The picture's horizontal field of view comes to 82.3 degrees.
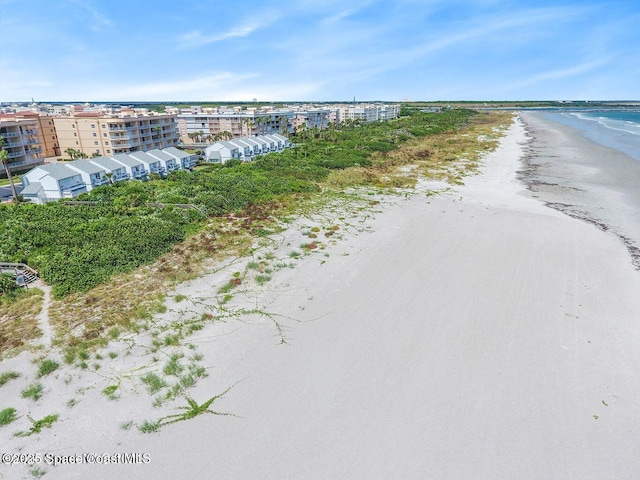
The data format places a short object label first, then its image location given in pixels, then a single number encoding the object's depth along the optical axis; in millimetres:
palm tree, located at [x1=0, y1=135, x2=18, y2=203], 41797
